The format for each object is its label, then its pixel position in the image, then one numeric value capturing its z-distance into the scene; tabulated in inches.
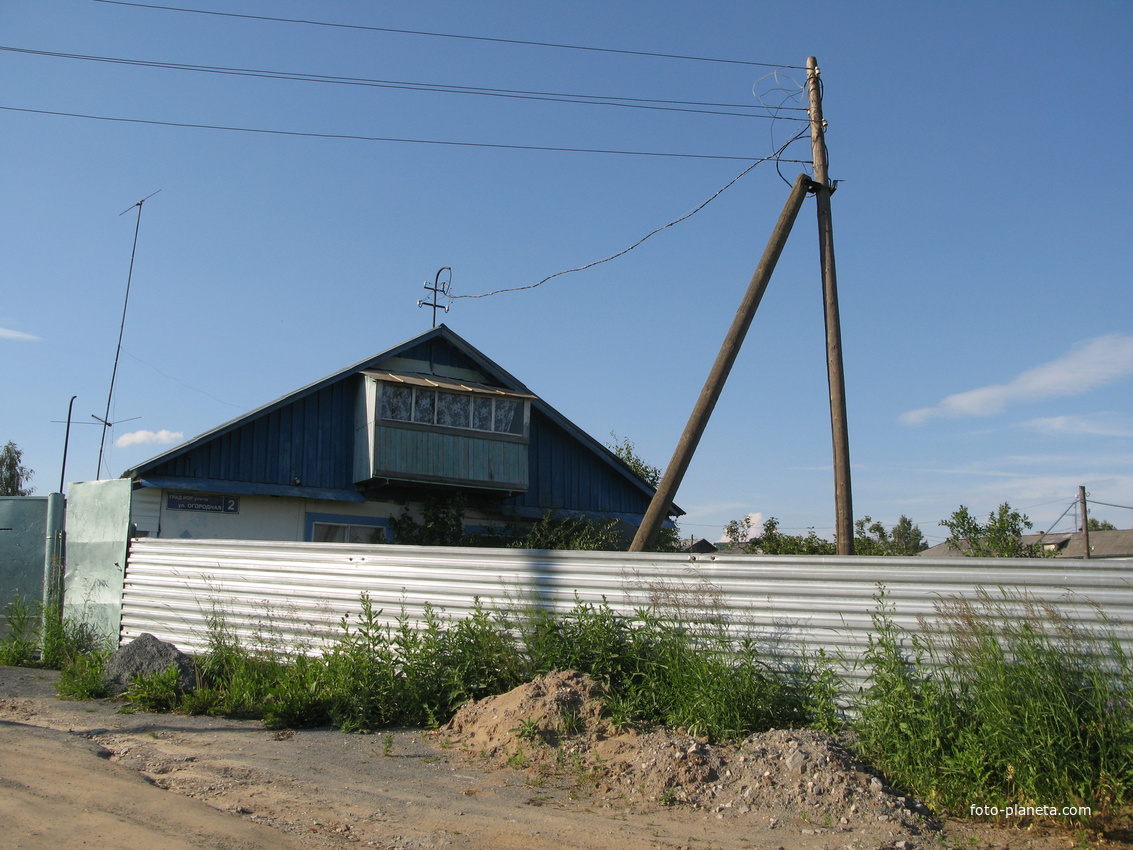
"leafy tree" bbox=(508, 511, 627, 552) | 604.1
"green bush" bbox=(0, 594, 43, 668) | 396.5
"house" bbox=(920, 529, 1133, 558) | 1736.0
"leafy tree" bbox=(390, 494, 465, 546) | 600.1
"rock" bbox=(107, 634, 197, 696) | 305.1
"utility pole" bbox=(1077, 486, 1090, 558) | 1365.3
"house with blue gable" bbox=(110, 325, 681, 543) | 522.0
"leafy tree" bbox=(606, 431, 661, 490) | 1547.7
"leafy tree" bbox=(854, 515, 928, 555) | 819.5
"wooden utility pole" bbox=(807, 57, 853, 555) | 365.7
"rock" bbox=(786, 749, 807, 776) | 200.1
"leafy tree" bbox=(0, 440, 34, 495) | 1710.1
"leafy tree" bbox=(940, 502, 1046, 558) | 429.7
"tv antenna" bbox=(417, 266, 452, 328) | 721.0
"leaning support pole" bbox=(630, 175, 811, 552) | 355.6
